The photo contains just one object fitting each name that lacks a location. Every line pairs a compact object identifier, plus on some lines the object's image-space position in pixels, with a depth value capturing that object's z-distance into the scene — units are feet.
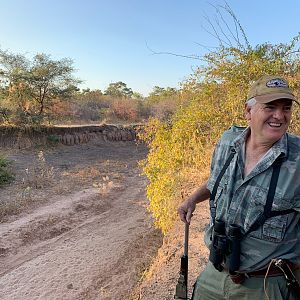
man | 4.24
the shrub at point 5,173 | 27.35
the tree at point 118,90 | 93.76
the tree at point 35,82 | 45.99
